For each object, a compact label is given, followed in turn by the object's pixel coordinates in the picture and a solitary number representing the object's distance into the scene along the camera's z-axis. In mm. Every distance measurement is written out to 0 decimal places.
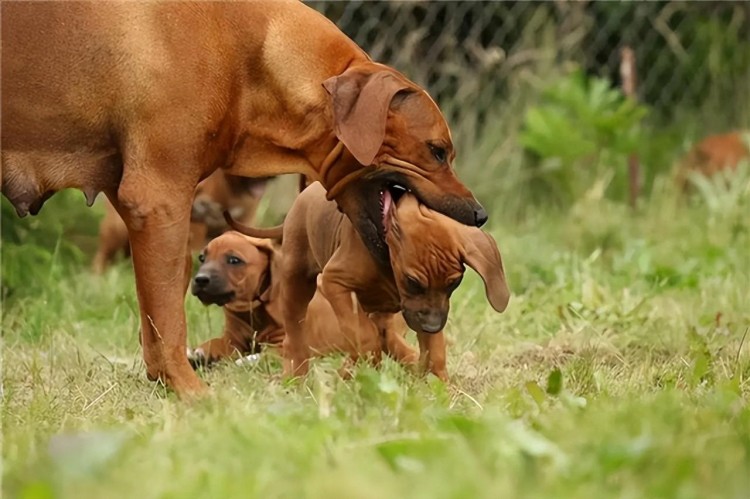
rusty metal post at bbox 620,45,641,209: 15602
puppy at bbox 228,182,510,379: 7809
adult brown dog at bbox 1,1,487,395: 7473
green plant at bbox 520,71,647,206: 15180
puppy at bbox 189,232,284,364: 9750
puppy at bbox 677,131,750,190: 15922
